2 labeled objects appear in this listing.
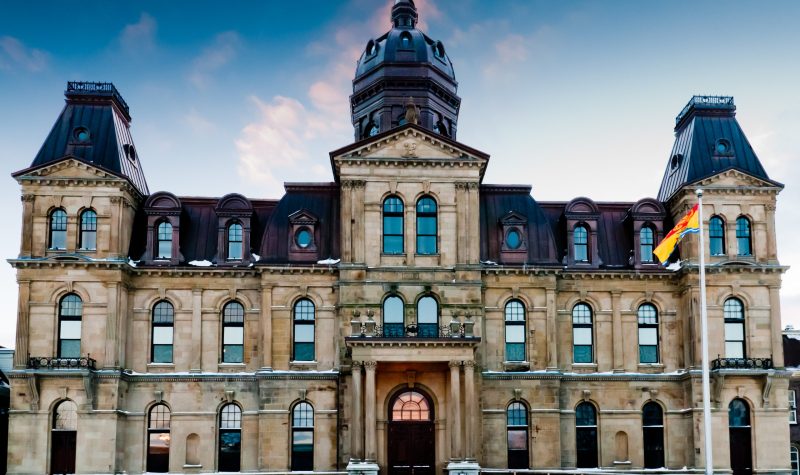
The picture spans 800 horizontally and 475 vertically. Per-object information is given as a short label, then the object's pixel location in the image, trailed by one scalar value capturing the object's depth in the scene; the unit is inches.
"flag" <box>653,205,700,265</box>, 1305.4
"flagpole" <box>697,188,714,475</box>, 1189.1
